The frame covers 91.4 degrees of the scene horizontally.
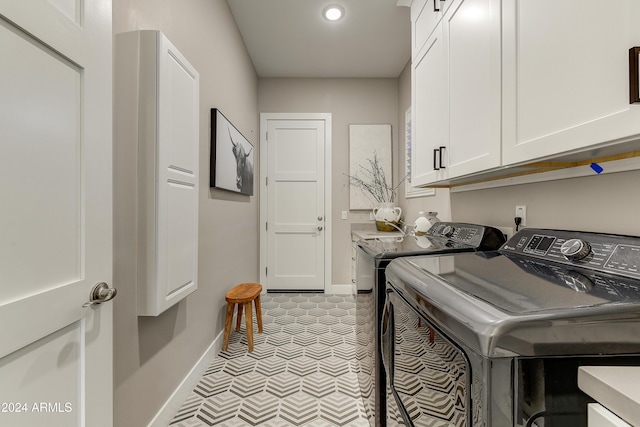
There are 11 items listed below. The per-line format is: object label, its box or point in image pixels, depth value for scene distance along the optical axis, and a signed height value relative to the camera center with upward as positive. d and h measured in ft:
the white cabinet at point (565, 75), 2.23 +1.19
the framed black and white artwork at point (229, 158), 7.34 +1.52
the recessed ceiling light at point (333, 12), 8.57 +5.64
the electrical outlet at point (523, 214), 4.63 -0.01
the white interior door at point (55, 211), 2.04 +0.02
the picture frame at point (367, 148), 12.98 +2.72
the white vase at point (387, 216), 11.44 -0.10
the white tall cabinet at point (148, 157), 3.98 +0.76
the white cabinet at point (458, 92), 3.81 +1.84
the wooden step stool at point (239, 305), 7.70 -2.29
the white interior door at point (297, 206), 13.09 +0.31
